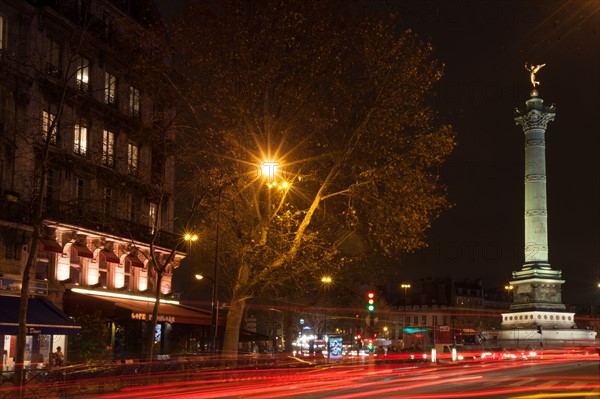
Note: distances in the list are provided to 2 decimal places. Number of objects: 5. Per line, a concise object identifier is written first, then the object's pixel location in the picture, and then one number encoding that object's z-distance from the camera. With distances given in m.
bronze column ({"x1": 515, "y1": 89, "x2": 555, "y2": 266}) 73.50
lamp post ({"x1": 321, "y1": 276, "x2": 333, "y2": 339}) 42.86
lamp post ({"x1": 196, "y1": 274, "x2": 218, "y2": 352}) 37.44
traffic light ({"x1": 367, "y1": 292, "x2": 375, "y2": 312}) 35.09
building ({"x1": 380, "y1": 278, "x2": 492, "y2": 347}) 153.00
